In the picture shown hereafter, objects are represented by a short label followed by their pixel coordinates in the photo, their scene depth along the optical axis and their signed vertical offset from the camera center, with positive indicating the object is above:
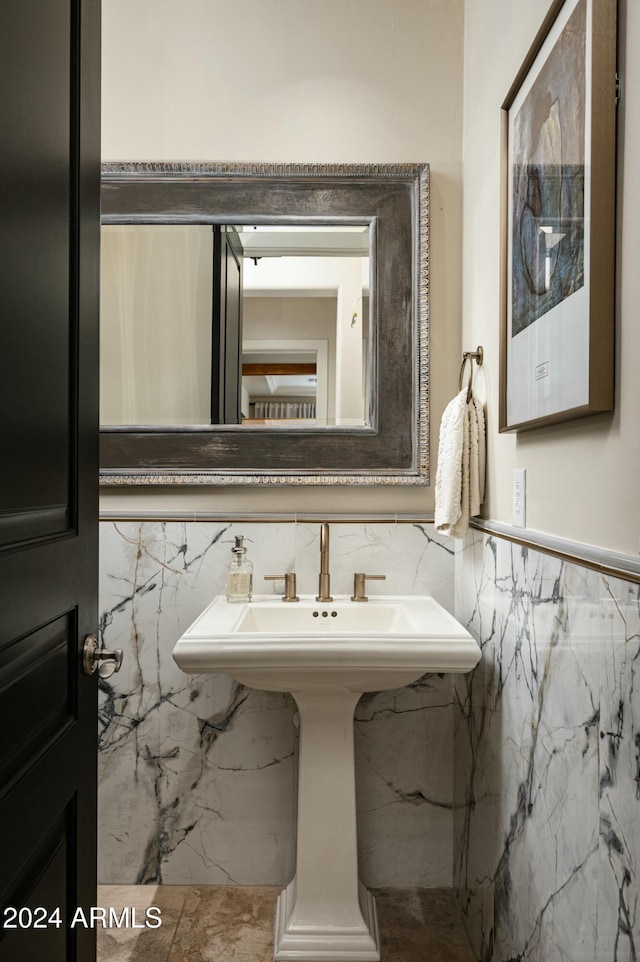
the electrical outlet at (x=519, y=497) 1.29 -0.05
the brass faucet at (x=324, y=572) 1.77 -0.28
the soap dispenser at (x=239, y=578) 1.76 -0.30
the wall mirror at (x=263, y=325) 1.84 +0.41
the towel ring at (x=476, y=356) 1.64 +0.29
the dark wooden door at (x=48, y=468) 0.68 +0.00
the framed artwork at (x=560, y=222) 0.90 +0.41
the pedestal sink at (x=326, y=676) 1.36 -0.45
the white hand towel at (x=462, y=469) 1.59 +0.00
